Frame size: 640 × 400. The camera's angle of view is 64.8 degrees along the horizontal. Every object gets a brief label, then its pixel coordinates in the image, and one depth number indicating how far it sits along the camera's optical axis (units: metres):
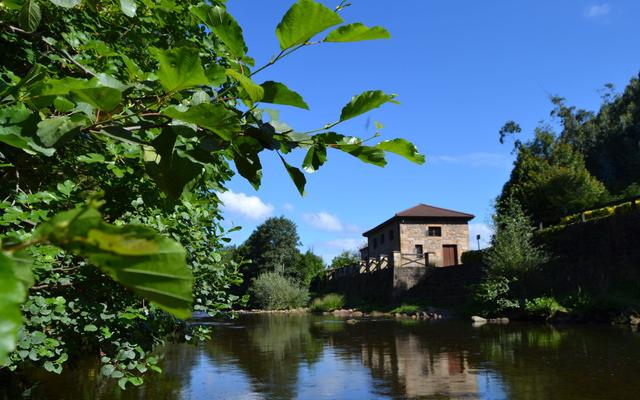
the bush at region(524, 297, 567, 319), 19.50
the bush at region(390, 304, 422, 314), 28.26
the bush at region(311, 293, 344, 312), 37.44
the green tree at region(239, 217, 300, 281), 53.75
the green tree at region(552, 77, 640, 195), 41.84
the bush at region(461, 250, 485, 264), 28.66
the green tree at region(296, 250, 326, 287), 53.03
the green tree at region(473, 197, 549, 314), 22.50
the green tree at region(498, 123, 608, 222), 29.16
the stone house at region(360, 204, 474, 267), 41.00
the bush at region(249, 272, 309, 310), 42.59
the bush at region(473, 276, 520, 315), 22.15
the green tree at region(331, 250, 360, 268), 63.81
